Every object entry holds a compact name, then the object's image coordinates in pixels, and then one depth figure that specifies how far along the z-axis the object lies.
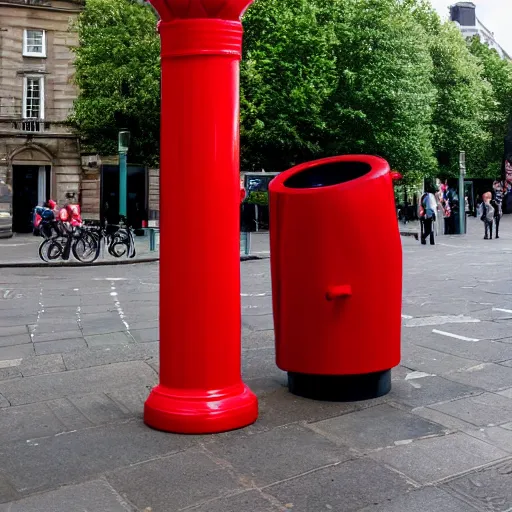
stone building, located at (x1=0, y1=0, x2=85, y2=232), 33.97
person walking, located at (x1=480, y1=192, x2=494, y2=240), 24.63
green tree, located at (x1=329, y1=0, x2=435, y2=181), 32.88
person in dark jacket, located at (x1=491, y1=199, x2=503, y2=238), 25.73
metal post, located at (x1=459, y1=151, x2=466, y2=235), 26.83
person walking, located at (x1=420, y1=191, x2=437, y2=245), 22.30
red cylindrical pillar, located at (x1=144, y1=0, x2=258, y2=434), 4.11
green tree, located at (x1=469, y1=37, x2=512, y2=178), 51.81
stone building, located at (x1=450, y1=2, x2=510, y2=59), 87.38
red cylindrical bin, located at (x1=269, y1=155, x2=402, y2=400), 4.50
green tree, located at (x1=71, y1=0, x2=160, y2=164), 29.52
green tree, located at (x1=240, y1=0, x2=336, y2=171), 29.34
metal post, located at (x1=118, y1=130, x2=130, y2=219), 22.91
